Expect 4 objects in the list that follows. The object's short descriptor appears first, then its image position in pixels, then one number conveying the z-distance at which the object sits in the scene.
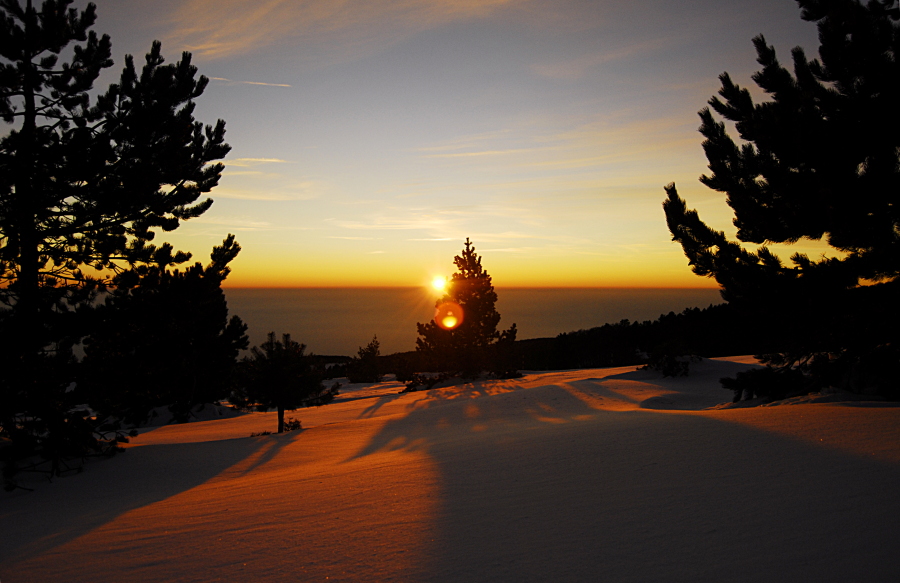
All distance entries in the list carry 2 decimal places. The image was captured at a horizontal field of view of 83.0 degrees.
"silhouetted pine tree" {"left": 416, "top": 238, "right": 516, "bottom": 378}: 25.58
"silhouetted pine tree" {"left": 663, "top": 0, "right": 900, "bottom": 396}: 7.04
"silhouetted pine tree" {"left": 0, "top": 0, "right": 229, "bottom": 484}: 8.35
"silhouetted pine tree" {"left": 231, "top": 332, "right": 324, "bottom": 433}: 14.37
